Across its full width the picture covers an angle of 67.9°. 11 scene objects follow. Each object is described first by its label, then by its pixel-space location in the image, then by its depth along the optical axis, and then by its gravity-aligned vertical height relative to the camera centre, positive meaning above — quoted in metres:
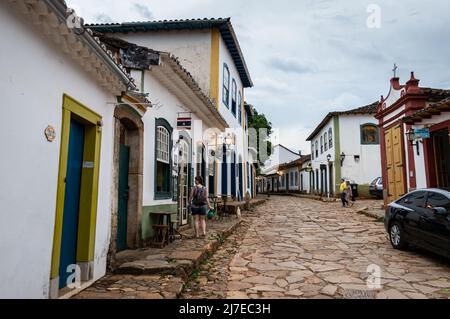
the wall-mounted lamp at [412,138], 11.01 +1.78
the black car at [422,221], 5.64 -0.55
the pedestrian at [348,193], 17.91 -0.13
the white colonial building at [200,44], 12.60 +5.63
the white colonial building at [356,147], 24.12 +3.21
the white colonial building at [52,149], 3.03 +0.47
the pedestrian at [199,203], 7.84 -0.29
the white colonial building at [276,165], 44.17 +3.31
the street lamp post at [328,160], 25.66 +2.34
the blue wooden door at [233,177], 17.12 +0.71
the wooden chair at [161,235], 6.72 -0.90
